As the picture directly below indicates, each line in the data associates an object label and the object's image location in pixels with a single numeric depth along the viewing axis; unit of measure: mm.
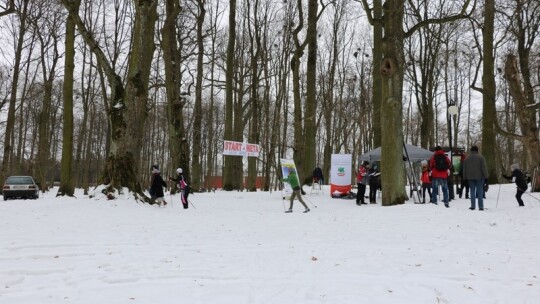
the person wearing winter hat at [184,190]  13695
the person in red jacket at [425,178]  14641
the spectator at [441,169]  12781
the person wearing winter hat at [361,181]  15422
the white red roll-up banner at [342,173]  18316
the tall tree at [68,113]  20547
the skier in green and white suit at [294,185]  12902
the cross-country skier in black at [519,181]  12188
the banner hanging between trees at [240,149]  19312
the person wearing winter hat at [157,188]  13531
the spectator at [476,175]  11805
